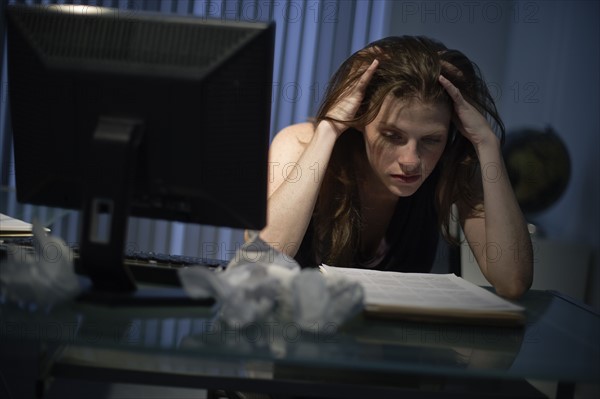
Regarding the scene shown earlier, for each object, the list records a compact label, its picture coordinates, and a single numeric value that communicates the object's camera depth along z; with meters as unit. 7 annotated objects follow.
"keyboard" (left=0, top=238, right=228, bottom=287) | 1.17
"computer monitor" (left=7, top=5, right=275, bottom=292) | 1.03
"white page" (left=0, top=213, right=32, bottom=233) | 1.44
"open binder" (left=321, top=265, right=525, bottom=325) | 1.02
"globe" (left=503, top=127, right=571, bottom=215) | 2.83
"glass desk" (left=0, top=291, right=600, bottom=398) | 0.82
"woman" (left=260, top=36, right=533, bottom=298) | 1.55
